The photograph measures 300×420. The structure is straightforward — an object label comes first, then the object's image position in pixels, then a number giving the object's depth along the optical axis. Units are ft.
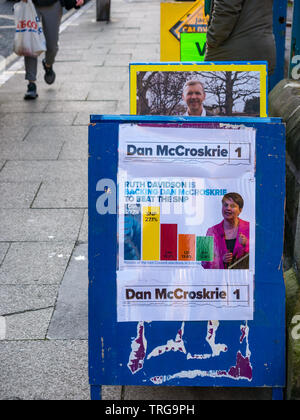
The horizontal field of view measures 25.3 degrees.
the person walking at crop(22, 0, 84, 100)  28.63
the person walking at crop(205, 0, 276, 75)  16.53
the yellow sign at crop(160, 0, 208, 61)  22.79
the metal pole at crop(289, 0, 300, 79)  19.57
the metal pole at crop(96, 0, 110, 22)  53.52
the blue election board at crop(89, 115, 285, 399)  8.82
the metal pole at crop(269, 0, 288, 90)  25.66
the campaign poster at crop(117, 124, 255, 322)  8.79
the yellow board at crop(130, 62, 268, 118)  11.34
